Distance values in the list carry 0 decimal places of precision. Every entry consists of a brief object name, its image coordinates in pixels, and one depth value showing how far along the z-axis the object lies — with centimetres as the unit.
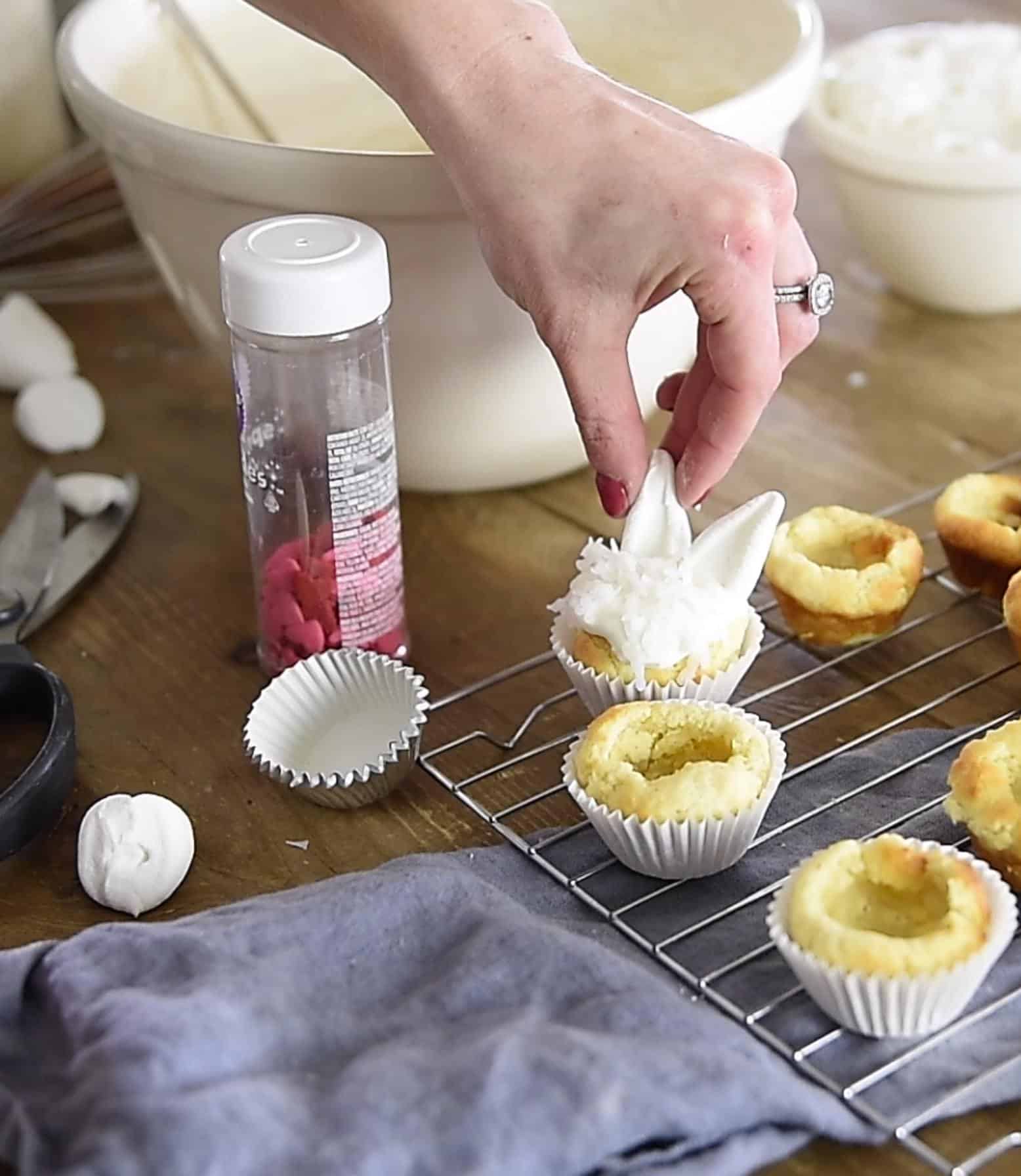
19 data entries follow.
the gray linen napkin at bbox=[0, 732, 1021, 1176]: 57
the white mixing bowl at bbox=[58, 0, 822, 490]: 74
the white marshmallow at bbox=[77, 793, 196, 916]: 66
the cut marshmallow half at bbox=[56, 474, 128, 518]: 82
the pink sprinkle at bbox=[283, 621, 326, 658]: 73
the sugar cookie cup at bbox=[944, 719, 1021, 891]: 64
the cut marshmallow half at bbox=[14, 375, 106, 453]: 87
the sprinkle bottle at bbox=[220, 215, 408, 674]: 69
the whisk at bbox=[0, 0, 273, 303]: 97
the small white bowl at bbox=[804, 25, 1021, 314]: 88
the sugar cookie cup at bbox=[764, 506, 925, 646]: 73
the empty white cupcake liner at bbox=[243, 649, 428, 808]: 71
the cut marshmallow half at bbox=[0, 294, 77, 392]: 90
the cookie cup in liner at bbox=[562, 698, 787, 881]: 64
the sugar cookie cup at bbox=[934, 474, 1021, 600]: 75
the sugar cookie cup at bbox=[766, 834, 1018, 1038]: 59
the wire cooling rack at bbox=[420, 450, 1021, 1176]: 60
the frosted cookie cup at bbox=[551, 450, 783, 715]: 69
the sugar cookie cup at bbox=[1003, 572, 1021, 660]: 72
